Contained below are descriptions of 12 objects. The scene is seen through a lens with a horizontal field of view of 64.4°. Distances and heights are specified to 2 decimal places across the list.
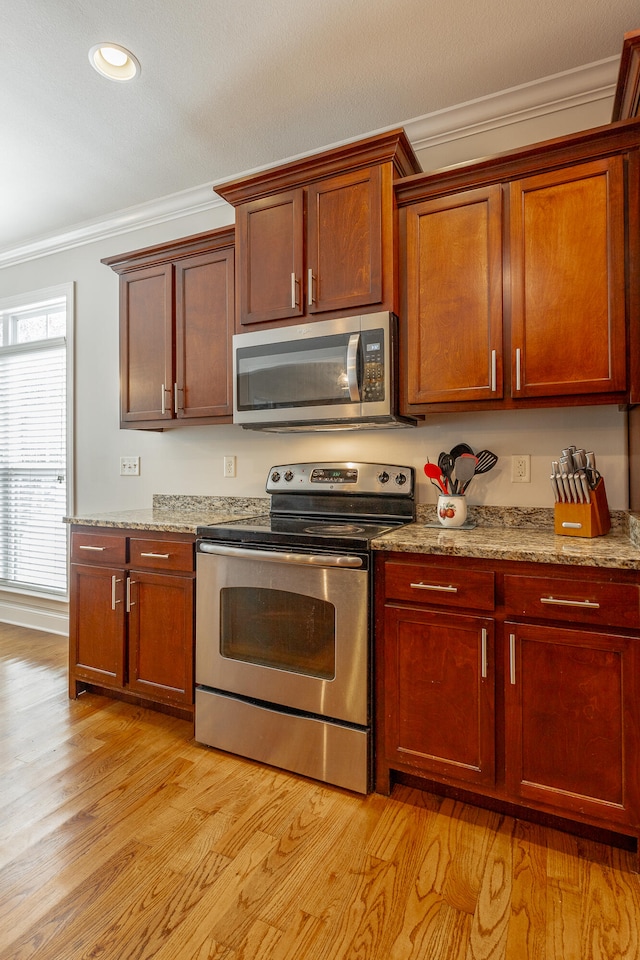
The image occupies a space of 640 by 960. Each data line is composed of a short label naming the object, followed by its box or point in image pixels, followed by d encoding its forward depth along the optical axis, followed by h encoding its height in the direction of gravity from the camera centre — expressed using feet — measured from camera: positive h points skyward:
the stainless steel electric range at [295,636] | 5.95 -1.90
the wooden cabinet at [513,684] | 4.86 -2.07
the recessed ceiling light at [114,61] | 6.47 +5.57
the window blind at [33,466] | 11.94 +0.51
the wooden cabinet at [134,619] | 7.34 -2.04
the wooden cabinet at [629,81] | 5.13 +4.46
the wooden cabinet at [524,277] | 5.69 +2.52
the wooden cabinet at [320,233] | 6.74 +3.57
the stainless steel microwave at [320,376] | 6.73 +1.55
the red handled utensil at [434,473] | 7.02 +0.18
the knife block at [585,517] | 5.90 -0.38
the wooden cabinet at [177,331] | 8.33 +2.67
